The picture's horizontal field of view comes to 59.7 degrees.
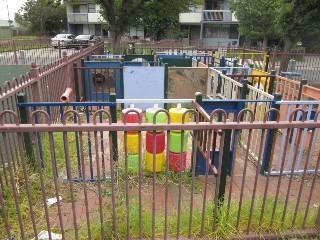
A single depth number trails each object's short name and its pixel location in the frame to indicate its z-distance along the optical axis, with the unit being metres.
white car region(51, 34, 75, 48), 32.95
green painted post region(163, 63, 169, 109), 7.63
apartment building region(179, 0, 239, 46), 33.53
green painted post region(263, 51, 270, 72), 10.83
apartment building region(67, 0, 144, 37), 39.50
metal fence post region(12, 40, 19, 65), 14.57
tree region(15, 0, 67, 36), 42.16
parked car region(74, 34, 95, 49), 34.64
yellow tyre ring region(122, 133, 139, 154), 4.13
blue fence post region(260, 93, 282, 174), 4.15
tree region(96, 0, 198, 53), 17.95
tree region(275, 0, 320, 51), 11.33
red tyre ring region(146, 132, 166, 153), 4.10
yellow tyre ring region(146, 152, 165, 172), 4.20
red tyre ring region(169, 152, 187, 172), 4.23
